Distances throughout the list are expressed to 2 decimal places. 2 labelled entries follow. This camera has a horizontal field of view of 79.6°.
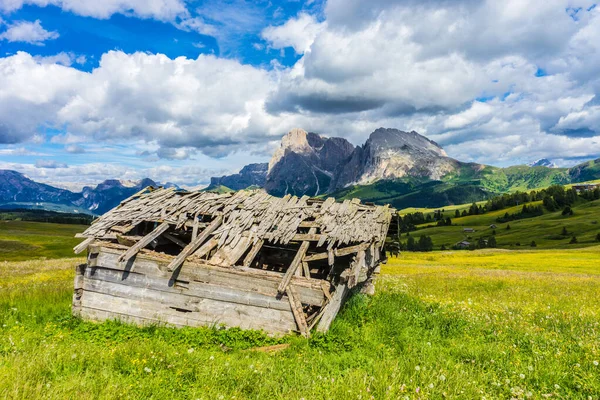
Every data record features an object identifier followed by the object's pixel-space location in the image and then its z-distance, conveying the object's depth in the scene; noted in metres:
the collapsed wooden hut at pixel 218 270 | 11.17
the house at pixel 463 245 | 115.56
